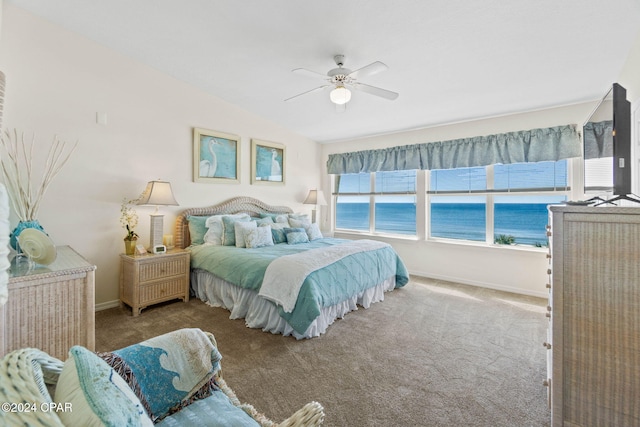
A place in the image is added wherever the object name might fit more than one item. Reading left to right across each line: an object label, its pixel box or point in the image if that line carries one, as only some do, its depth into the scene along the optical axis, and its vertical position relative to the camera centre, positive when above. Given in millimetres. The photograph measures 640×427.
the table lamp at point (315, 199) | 5453 +275
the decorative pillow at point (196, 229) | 3830 -214
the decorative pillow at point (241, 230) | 3717 -219
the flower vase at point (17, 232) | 2094 -145
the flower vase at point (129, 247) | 3289 -390
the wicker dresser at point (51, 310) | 1606 -578
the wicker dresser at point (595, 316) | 1284 -470
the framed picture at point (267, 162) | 4762 +873
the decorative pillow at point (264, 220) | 4310 -103
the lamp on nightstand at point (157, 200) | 3287 +145
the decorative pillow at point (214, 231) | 3799 -238
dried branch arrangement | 2359 +439
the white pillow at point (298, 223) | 4521 -150
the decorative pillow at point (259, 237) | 3682 -311
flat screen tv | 1552 +417
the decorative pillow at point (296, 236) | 4070 -318
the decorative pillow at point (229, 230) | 3811 -226
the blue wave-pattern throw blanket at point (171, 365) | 1097 -616
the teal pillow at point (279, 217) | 4555 -59
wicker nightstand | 3084 -735
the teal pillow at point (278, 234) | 4098 -295
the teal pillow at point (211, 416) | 1043 -761
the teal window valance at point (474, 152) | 3592 +921
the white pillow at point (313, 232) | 4379 -282
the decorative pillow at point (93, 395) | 591 -410
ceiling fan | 2424 +1200
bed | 2618 -573
